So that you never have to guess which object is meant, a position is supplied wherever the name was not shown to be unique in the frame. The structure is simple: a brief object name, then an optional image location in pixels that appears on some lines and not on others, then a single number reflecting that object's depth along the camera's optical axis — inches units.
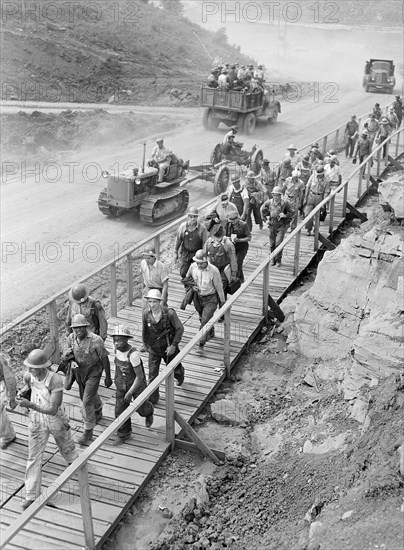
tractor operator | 703.7
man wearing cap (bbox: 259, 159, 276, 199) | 644.1
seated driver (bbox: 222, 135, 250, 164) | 813.2
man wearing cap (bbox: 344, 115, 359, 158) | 892.0
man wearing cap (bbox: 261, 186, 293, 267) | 515.8
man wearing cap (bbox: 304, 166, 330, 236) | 594.5
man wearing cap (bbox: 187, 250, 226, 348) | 390.0
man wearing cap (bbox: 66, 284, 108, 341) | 347.5
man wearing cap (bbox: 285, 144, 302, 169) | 677.2
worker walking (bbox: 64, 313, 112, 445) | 312.2
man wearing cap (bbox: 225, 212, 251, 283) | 464.8
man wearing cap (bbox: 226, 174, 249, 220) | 551.8
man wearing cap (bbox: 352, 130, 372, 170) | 820.6
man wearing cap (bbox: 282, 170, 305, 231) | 559.6
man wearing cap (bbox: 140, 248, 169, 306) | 406.9
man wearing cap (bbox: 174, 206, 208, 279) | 444.1
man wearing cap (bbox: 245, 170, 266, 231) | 572.4
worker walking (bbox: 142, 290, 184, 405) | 340.8
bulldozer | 666.8
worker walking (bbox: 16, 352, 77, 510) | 284.0
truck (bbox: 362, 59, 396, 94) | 1553.9
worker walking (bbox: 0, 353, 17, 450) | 306.7
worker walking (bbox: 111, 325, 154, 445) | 311.6
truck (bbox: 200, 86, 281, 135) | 1039.6
